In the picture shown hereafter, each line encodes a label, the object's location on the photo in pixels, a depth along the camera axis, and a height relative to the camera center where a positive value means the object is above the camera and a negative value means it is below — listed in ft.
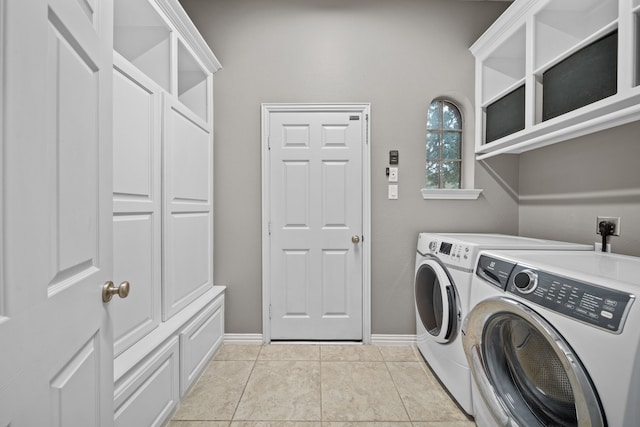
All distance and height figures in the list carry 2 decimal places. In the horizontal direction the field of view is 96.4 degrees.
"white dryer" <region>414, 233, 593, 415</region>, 5.03 -1.64
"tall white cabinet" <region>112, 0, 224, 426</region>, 4.12 -0.11
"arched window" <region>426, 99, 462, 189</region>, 8.08 +1.91
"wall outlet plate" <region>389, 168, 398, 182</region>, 7.63 +0.98
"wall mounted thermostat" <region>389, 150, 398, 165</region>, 7.62 +1.46
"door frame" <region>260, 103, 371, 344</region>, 7.56 +0.22
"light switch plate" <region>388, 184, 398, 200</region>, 7.66 +0.56
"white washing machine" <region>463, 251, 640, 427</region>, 2.53 -1.36
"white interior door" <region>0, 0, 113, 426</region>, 1.53 -0.02
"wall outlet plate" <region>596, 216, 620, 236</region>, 5.10 -0.14
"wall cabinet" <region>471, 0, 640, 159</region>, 4.03 +2.49
